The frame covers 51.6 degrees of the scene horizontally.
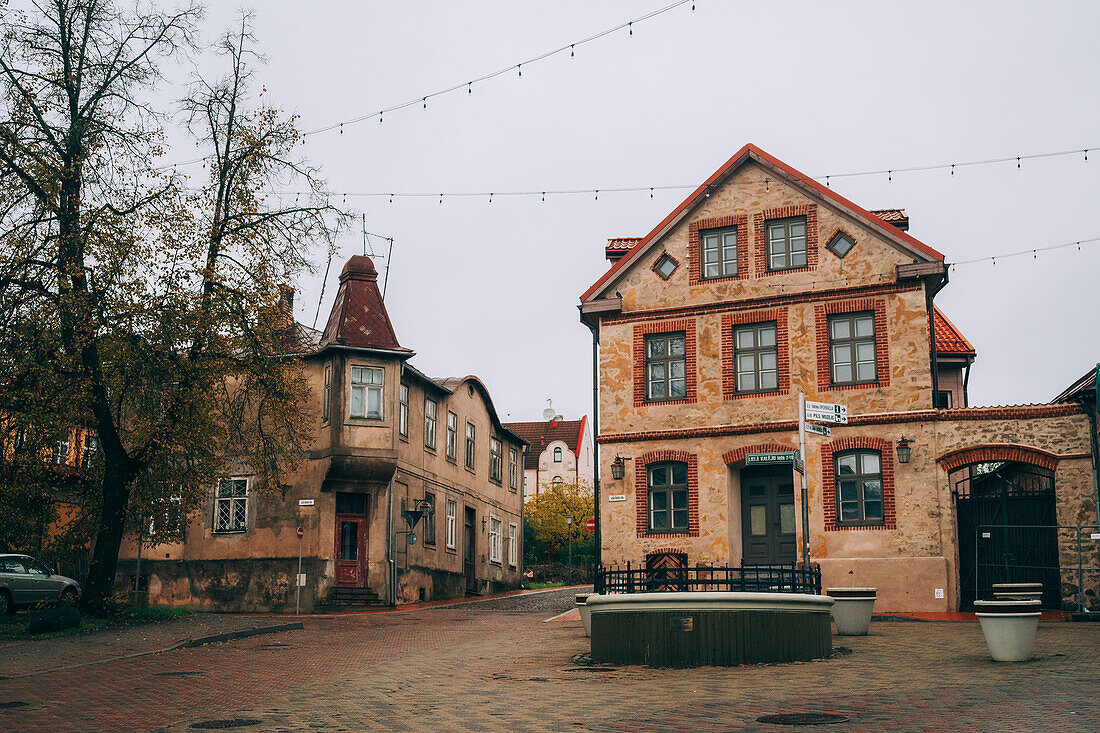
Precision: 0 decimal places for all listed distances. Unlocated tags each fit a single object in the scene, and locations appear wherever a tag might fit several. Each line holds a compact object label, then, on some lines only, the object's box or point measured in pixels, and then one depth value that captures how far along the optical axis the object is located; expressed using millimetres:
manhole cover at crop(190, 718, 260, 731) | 11226
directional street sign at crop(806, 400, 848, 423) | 18109
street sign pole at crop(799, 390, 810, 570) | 17531
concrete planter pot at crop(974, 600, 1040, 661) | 14688
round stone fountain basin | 15719
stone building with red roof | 24375
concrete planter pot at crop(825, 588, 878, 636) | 19141
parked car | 27359
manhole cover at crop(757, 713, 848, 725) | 10227
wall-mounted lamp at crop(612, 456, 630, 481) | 27234
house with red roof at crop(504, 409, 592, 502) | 83625
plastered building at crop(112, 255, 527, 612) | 31469
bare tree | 22141
